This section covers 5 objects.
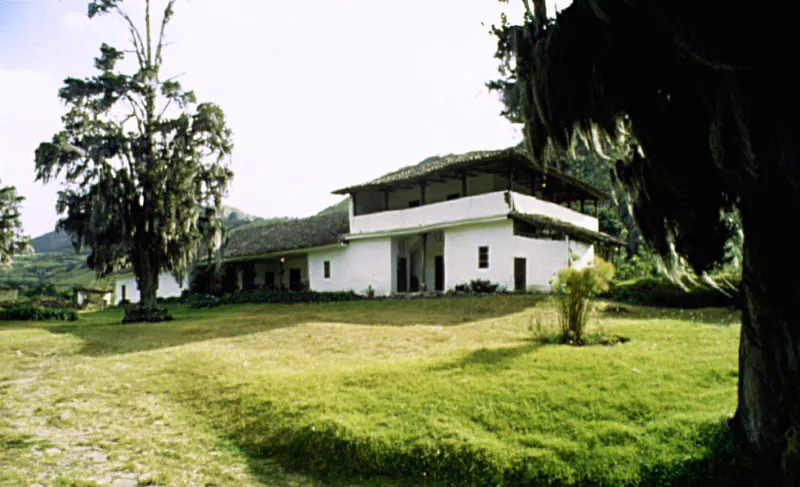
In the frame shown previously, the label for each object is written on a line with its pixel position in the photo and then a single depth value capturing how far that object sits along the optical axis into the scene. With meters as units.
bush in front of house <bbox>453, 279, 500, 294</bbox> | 22.31
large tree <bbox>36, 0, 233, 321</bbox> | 18.91
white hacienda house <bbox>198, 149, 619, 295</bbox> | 22.34
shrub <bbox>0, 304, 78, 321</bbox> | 23.12
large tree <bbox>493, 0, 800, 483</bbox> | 4.00
